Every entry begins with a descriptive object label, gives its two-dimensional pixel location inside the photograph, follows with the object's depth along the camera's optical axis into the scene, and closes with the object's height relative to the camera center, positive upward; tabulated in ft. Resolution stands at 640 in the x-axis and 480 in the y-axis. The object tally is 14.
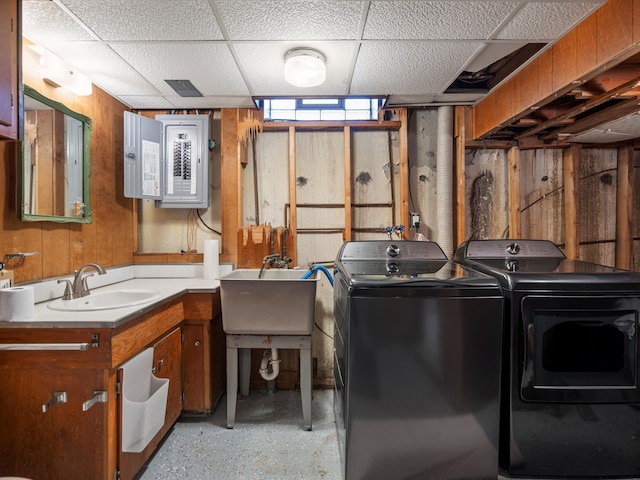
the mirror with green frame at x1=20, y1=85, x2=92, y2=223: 5.83 +1.42
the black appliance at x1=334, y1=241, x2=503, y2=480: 5.18 -2.13
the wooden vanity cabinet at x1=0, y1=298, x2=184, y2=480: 4.71 -2.35
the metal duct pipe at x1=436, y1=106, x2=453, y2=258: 8.77 +1.51
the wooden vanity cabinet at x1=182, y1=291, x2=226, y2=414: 7.34 -2.50
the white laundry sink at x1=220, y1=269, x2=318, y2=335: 6.98 -1.42
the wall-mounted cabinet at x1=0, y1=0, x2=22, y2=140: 4.45 +2.26
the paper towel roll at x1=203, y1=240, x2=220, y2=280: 8.59 -0.58
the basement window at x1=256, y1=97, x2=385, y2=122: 9.19 +3.49
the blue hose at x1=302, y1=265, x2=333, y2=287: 7.69 -0.77
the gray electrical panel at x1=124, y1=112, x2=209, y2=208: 8.82 +2.00
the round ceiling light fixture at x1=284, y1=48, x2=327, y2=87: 6.29 +3.22
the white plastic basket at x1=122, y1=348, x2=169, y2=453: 5.13 -2.69
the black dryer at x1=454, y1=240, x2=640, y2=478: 5.30 -2.15
